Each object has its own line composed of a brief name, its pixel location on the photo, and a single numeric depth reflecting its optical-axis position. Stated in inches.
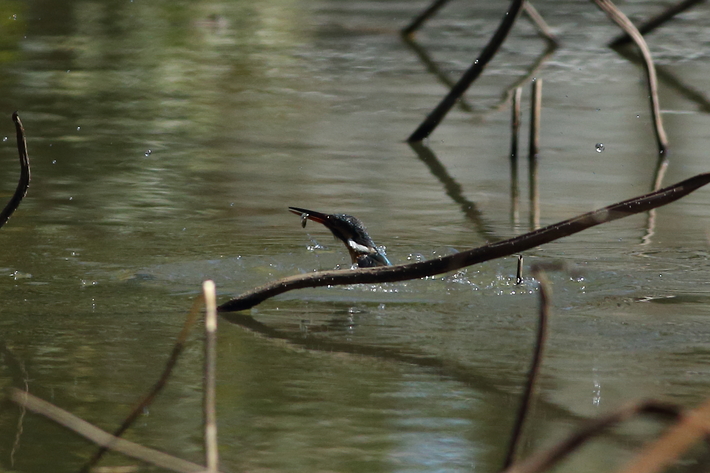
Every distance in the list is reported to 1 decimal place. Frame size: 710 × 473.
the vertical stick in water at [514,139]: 600.7
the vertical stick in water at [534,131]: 621.0
